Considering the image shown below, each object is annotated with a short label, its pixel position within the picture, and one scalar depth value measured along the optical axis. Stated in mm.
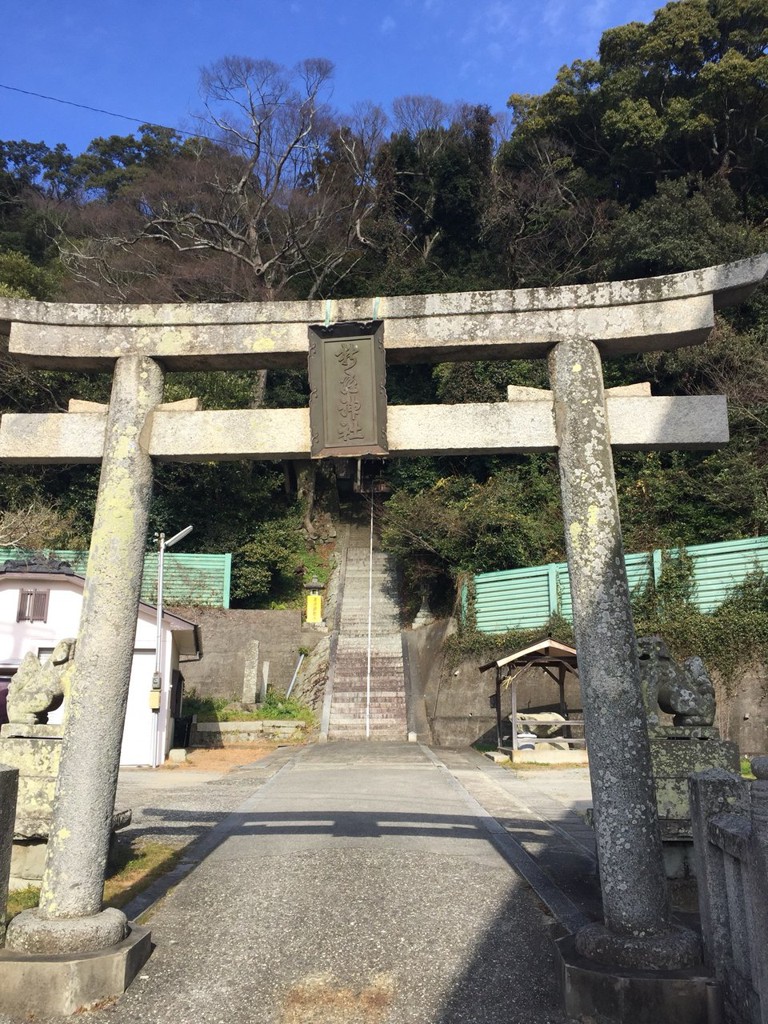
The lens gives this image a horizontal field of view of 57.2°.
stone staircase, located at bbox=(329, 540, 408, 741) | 20938
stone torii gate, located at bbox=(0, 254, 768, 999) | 4375
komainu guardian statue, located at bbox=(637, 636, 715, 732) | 5453
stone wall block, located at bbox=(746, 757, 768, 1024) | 2816
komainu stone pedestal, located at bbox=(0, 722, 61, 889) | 5922
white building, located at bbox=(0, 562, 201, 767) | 18062
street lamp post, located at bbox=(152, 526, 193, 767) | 16656
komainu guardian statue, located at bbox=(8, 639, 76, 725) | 6277
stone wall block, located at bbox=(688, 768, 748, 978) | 3775
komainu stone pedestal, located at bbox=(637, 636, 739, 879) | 5266
